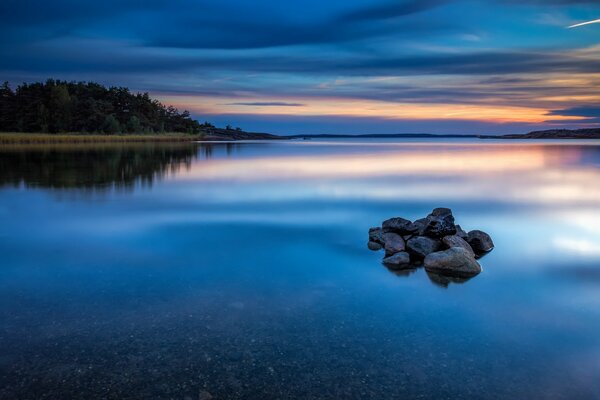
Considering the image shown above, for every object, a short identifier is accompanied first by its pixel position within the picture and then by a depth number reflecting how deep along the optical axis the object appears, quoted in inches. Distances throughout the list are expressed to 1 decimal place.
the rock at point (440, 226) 439.2
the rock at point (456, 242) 419.5
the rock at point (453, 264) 373.4
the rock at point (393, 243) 426.6
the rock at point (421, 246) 415.2
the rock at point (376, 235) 464.3
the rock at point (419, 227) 457.9
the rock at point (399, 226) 465.7
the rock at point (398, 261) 393.3
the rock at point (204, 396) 188.1
